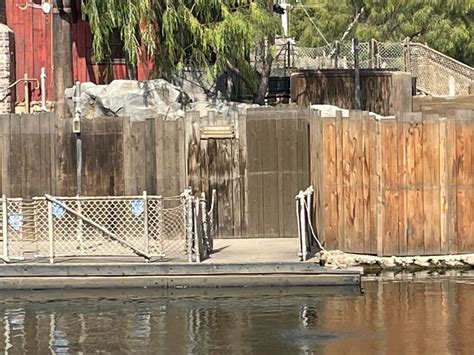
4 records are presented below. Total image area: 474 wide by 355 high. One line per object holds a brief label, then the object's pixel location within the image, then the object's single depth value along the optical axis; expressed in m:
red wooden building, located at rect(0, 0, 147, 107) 23.17
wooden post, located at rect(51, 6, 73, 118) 23.02
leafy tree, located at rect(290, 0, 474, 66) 44.88
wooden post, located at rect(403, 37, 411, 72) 31.55
